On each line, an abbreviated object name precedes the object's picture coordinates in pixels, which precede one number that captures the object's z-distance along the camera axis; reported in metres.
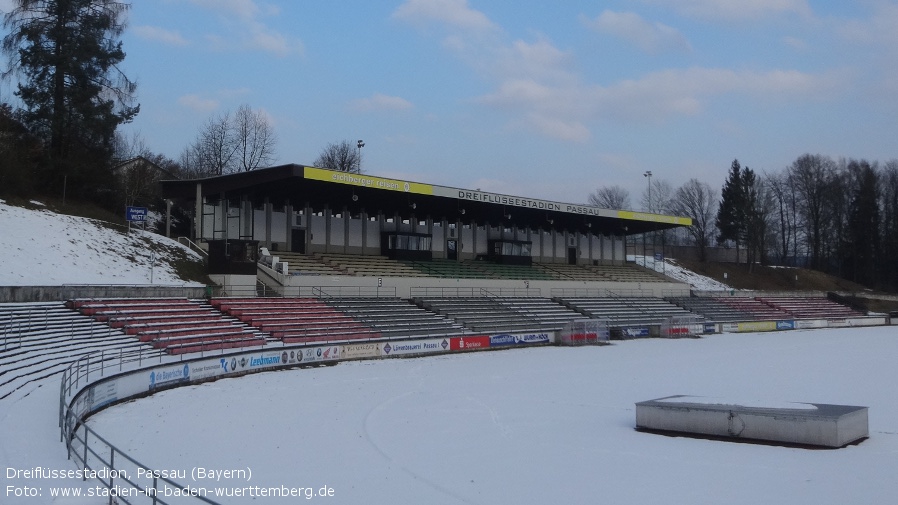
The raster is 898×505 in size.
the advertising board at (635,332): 47.53
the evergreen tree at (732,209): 86.62
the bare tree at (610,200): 112.81
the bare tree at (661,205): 104.22
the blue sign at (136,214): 33.51
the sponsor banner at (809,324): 61.03
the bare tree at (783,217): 94.75
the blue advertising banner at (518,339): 39.12
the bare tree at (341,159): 77.01
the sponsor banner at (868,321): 64.12
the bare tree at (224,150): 63.81
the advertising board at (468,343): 36.59
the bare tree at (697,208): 93.62
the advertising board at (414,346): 33.12
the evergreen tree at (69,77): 40.44
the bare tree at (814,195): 91.25
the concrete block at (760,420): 14.05
